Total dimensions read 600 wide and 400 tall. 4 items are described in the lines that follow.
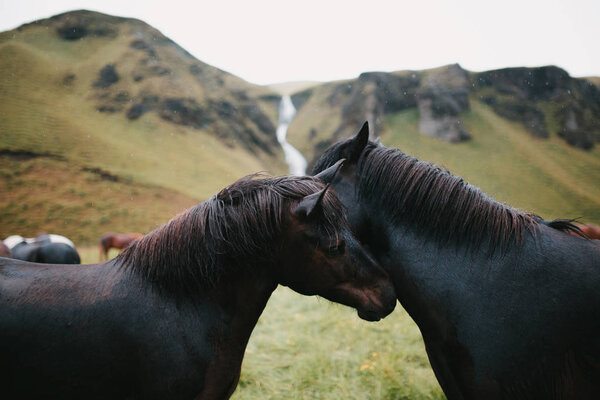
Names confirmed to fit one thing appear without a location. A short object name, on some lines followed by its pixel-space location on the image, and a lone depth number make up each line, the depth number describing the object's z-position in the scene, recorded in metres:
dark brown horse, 1.66
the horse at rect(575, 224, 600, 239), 11.52
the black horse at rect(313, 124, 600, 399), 1.85
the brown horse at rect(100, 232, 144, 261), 17.16
